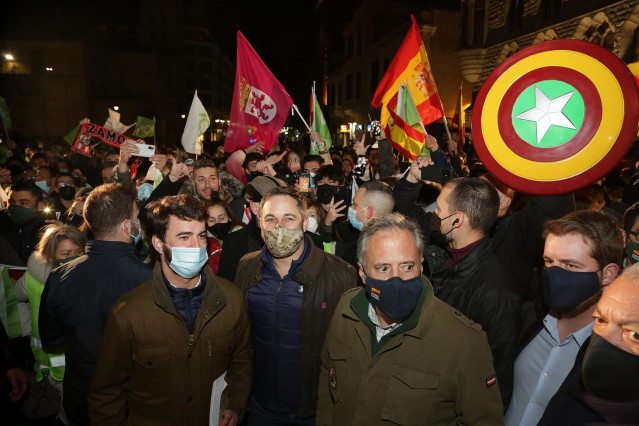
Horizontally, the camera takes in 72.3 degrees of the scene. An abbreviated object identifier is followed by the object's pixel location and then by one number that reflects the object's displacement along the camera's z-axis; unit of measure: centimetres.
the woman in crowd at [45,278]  343
